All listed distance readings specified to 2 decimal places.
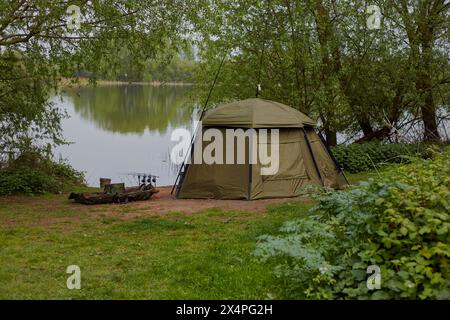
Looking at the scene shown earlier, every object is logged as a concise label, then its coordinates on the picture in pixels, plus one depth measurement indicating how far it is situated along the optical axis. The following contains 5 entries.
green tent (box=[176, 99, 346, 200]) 10.59
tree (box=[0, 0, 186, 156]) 10.34
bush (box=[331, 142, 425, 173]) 14.83
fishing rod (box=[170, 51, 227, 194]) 11.11
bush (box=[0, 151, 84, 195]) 12.34
